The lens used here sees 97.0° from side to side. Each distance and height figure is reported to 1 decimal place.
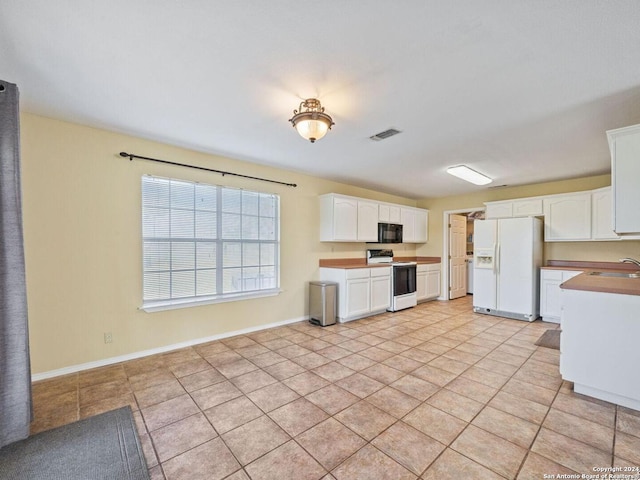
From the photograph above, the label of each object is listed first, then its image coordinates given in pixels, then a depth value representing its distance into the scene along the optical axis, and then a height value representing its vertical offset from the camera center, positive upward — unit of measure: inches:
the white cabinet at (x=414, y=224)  251.4 +10.9
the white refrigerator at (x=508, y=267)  191.5 -21.8
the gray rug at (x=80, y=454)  64.4 -54.2
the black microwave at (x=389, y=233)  230.5 +2.8
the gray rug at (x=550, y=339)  143.3 -55.4
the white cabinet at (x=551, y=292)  185.0 -37.6
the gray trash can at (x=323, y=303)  177.9 -42.9
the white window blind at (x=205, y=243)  133.2 -3.7
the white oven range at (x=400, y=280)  214.4 -34.6
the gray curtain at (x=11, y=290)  73.7 -14.3
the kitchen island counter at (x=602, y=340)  89.3 -34.9
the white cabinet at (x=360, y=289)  185.3 -36.9
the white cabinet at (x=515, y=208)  202.2 +20.9
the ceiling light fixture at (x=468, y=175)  172.7 +40.1
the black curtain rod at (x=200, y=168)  125.6 +35.4
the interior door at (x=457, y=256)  266.1 -19.1
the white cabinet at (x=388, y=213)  227.6 +19.0
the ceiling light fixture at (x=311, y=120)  92.1 +38.3
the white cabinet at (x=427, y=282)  242.2 -40.3
